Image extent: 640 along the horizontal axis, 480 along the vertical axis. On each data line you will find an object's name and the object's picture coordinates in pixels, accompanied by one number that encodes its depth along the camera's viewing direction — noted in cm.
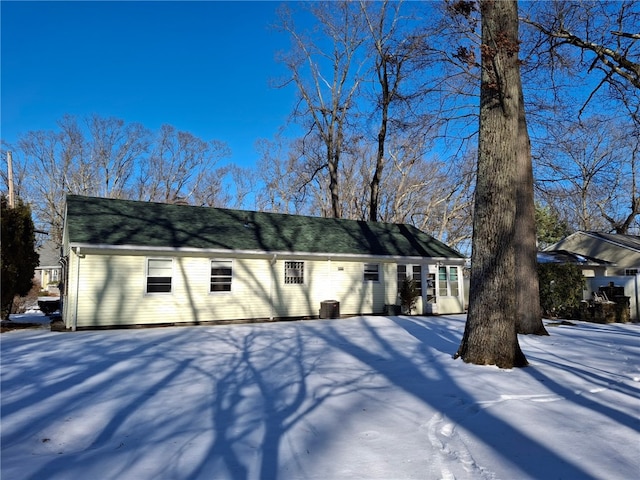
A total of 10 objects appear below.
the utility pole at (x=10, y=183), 2026
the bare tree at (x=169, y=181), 3819
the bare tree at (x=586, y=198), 1346
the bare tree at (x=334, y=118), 2764
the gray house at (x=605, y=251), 2427
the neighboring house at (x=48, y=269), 3466
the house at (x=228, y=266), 1299
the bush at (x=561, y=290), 1590
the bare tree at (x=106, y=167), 3603
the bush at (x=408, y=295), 1742
